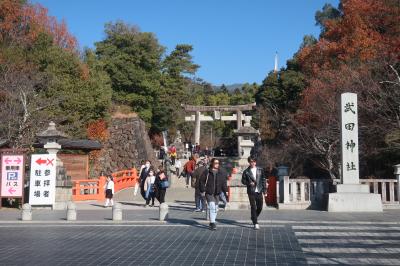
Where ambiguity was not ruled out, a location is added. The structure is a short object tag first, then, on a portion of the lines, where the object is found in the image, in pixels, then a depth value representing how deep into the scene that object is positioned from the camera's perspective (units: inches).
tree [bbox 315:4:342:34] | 1664.0
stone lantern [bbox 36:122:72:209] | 682.2
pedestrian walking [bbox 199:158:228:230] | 454.3
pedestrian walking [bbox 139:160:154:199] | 724.8
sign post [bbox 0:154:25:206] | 657.6
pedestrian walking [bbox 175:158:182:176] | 1331.2
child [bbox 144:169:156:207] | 708.7
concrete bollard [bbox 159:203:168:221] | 520.7
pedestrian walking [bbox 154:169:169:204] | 663.8
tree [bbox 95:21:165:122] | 1625.2
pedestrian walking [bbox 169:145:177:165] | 1474.7
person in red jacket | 869.6
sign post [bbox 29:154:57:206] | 663.1
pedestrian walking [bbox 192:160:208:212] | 629.3
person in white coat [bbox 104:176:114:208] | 715.4
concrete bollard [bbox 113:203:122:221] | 522.9
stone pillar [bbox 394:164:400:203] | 628.5
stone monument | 595.8
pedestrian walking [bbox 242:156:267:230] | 450.3
